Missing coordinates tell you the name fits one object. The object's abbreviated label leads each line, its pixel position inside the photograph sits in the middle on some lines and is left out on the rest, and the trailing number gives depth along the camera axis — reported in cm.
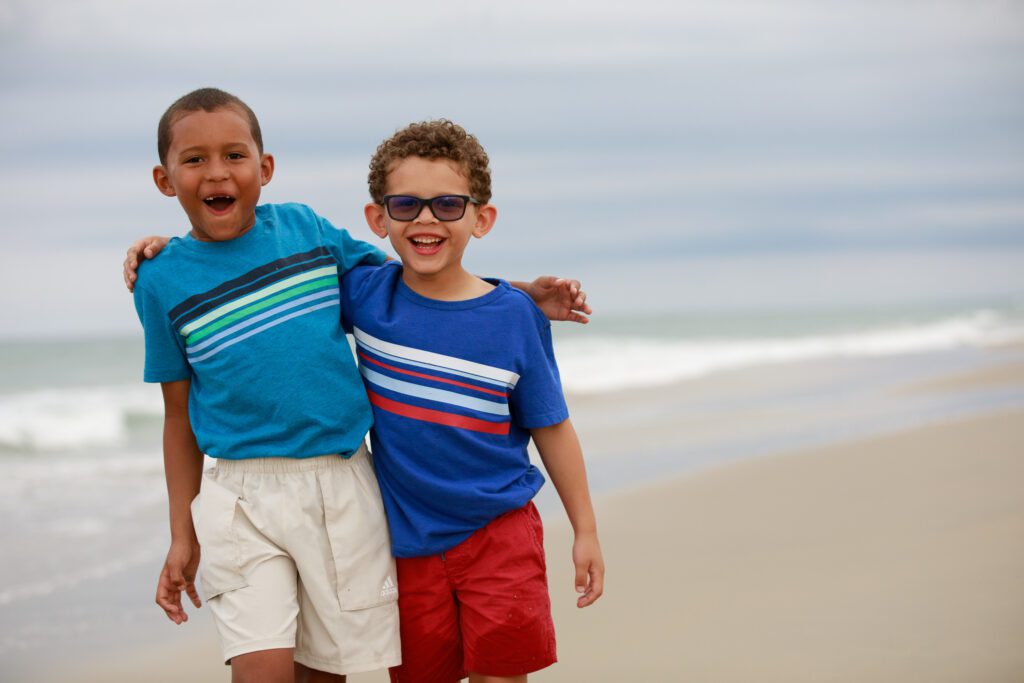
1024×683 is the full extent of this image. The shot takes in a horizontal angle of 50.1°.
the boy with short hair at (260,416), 291
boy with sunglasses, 298
